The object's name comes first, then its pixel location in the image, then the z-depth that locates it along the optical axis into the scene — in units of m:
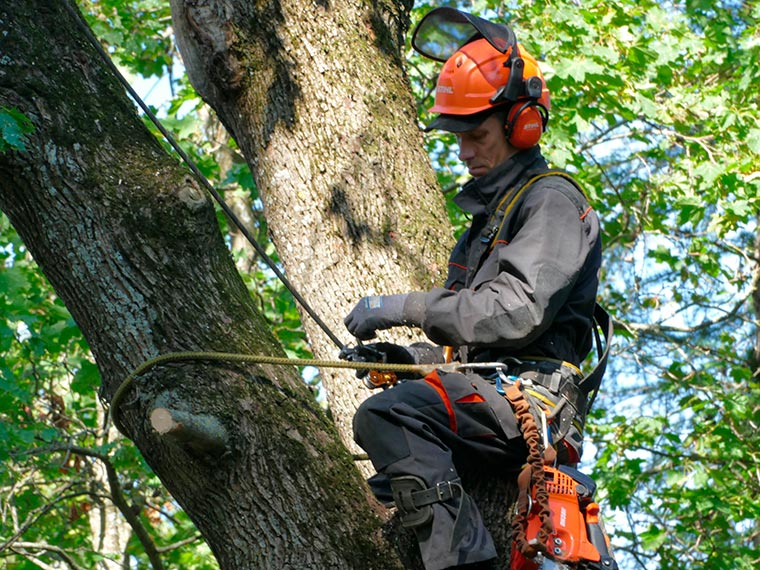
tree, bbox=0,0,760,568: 13.87
